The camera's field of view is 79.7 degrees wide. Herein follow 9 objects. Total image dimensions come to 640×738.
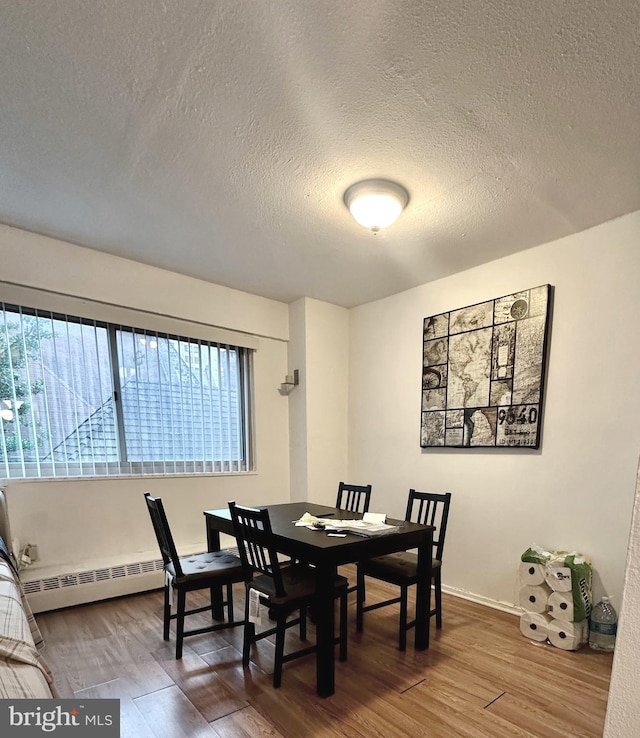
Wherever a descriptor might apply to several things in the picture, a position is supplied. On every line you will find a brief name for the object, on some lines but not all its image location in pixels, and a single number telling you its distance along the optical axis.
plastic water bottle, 2.17
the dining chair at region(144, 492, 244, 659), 2.06
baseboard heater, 2.53
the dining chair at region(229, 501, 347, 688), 1.85
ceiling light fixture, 2.02
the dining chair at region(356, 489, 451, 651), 2.21
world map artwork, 2.66
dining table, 1.79
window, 2.69
